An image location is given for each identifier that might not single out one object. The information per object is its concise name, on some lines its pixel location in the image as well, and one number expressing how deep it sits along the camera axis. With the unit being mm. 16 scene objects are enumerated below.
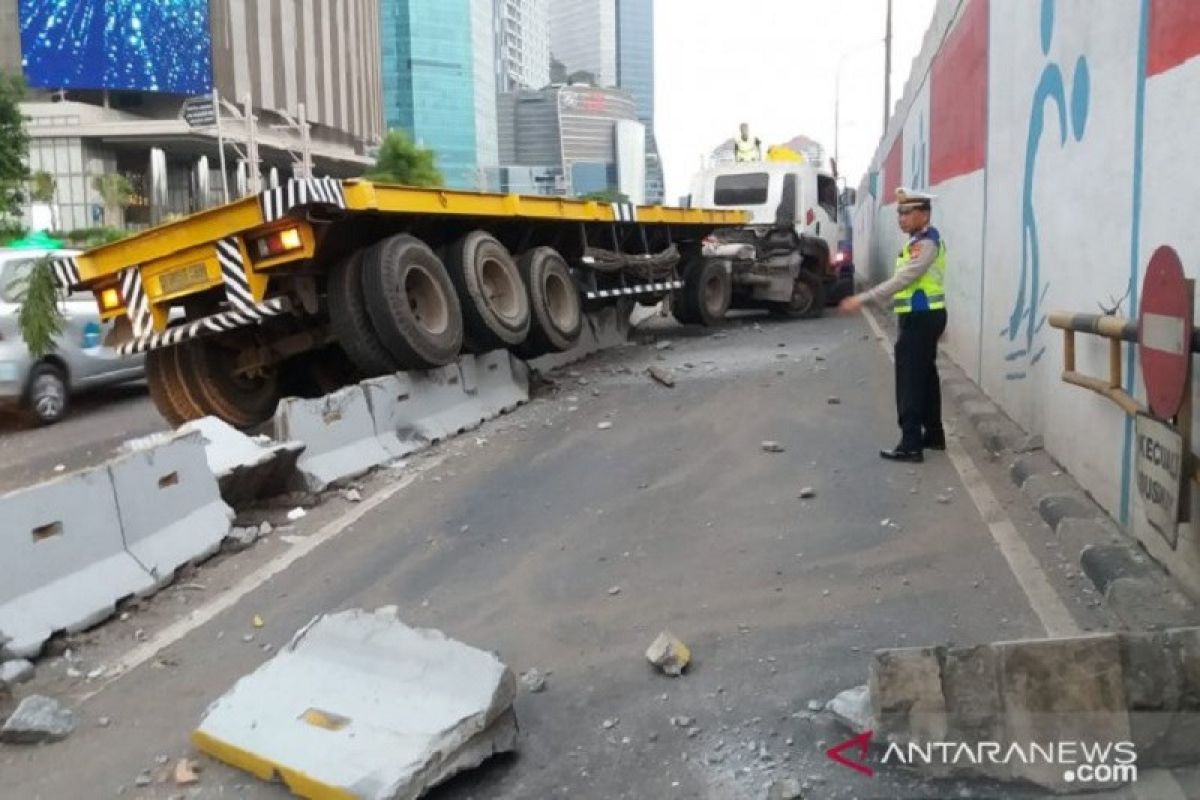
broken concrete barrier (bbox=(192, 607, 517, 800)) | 3250
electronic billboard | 54531
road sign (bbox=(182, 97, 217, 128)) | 51531
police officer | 6965
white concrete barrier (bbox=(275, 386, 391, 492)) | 6871
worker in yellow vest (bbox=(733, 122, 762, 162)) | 19344
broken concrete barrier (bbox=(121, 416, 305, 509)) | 6289
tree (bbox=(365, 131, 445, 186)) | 60556
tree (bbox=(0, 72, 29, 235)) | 35478
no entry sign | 3729
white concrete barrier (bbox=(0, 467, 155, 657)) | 4523
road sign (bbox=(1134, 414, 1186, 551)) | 3781
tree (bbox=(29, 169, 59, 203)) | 40875
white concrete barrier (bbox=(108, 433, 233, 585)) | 5289
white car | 9680
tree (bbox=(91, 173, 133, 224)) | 52125
